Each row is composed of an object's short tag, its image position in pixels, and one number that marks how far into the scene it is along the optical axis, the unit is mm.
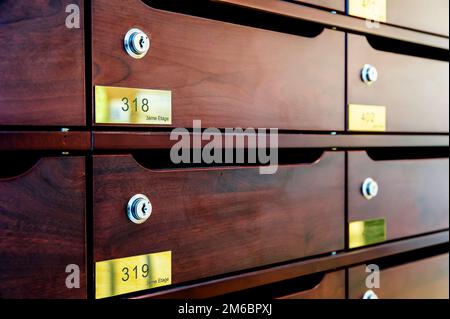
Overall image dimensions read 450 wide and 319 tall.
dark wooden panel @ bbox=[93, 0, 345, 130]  537
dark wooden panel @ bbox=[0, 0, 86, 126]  470
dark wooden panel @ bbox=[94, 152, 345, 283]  541
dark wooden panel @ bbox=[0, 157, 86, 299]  479
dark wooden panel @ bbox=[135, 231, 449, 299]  601
